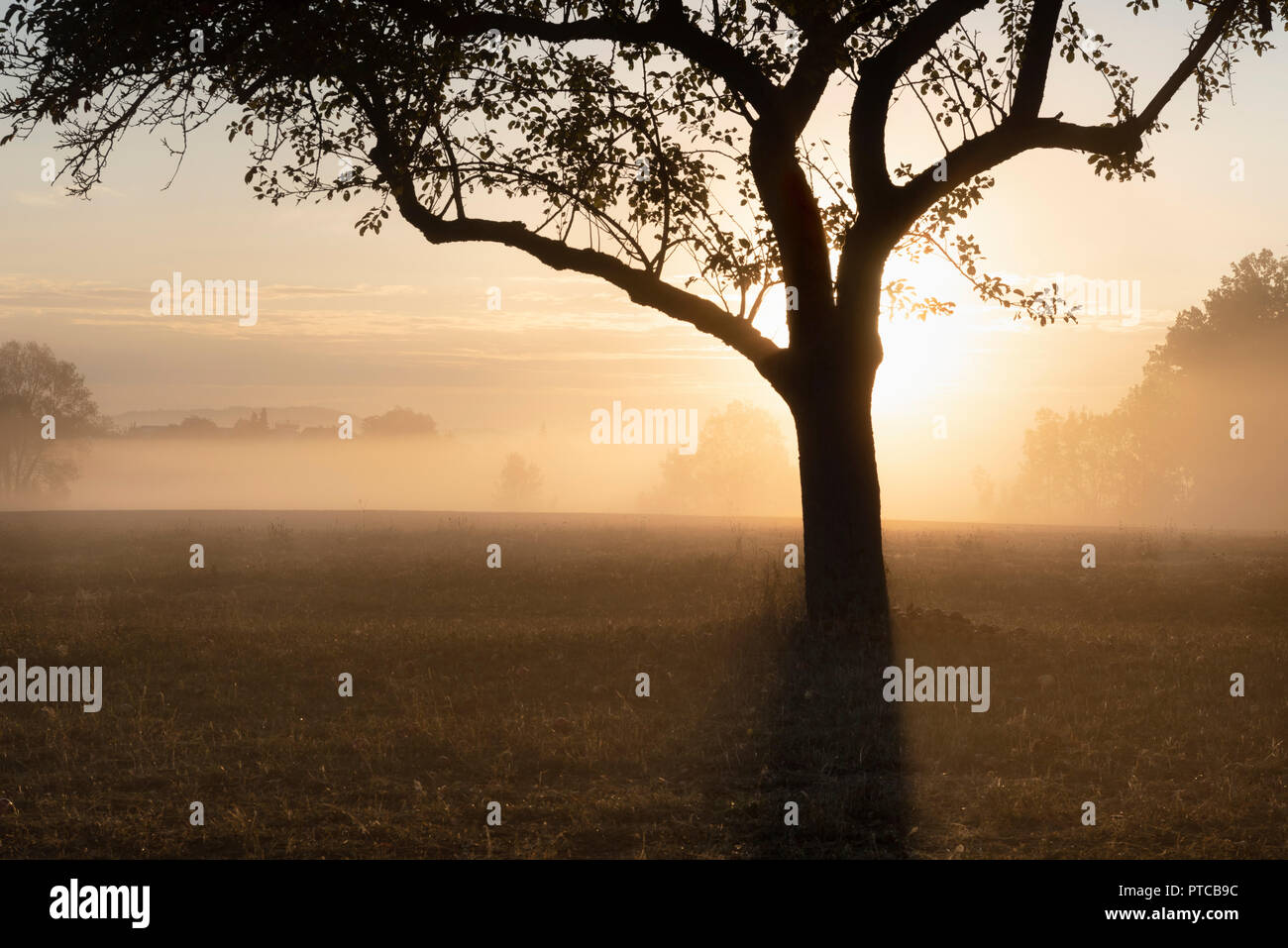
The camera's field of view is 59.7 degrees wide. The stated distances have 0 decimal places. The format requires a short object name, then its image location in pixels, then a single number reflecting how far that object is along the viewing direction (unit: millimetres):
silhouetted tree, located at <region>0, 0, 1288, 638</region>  14055
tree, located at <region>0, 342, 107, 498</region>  91812
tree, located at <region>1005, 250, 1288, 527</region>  71000
